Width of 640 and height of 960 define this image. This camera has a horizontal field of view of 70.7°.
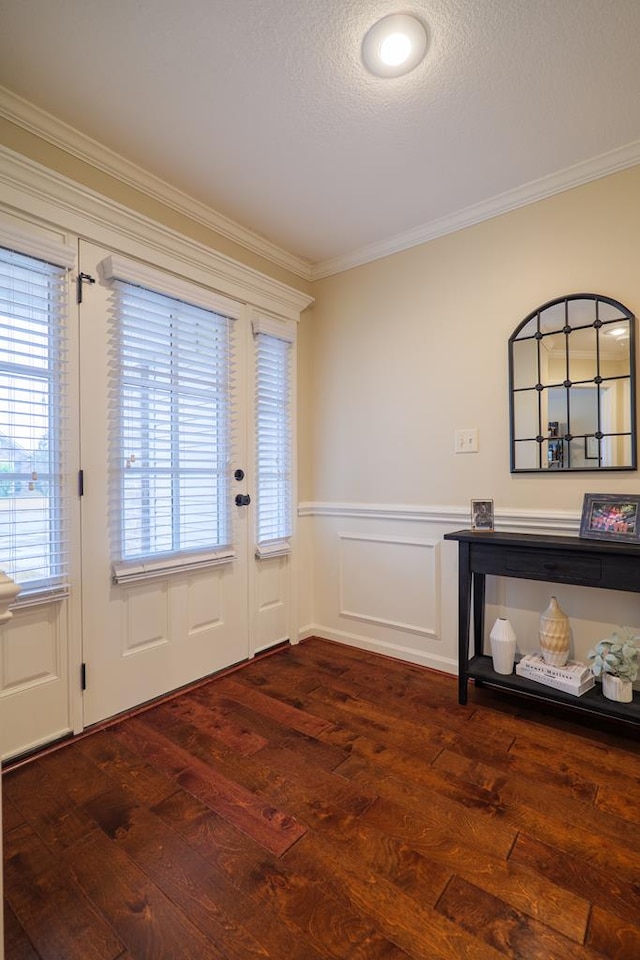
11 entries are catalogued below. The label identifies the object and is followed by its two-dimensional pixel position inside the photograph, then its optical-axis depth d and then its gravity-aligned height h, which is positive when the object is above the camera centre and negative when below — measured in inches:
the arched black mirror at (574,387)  80.4 +17.2
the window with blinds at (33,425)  68.3 +8.6
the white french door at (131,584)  77.7 -20.7
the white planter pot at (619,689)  73.5 -34.7
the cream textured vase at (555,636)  81.1 -28.7
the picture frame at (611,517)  76.0 -6.9
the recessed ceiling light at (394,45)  57.2 +57.6
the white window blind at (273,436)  109.3 +10.6
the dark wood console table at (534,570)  71.6 -15.9
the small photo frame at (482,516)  93.6 -7.9
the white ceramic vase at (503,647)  84.4 -31.9
